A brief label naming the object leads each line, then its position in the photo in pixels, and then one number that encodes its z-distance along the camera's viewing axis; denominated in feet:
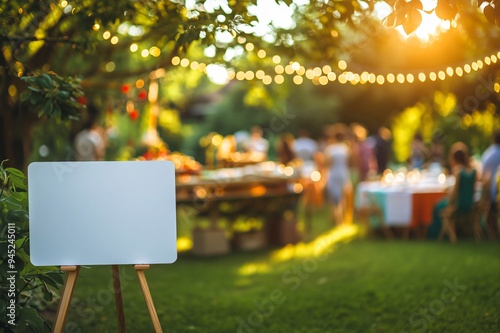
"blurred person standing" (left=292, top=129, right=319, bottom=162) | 61.05
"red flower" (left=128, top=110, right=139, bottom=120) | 33.94
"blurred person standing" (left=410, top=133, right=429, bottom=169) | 49.65
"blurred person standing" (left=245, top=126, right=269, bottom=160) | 51.41
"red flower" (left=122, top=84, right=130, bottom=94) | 32.74
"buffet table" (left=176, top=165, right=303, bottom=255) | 36.68
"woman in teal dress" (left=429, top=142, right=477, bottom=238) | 37.37
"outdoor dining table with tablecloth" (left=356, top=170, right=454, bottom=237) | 39.78
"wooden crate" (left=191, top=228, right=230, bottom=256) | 37.93
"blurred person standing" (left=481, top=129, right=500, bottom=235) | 37.11
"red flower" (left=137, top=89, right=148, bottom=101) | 33.40
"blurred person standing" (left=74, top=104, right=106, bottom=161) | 35.35
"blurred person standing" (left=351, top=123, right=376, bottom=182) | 56.08
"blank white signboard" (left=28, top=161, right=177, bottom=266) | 15.24
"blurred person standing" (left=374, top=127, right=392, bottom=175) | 59.36
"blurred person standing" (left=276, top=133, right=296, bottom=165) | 49.75
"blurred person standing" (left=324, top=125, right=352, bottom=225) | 44.75
